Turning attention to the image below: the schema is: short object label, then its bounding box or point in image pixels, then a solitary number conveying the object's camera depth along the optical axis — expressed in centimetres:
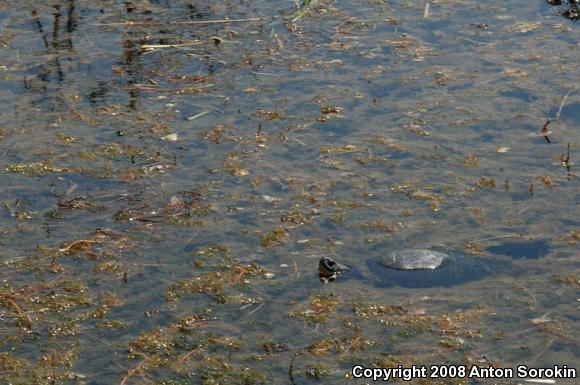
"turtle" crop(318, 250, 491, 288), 820
